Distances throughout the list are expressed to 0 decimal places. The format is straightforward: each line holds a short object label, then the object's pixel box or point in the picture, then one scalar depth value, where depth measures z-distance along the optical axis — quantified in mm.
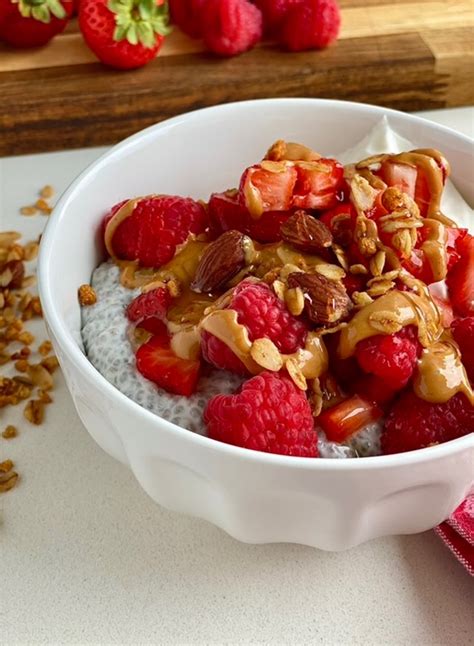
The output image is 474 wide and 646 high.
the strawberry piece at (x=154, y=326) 420
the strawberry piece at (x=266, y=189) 427
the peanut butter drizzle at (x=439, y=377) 395
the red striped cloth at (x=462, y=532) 413
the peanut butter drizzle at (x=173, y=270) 433
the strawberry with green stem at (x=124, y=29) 566
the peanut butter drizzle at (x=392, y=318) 398
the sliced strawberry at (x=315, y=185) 431
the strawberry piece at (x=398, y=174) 438
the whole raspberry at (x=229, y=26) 576
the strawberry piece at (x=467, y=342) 410
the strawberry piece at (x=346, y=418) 399
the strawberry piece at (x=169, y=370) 403
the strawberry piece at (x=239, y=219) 431
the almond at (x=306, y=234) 416
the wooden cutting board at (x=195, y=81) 562
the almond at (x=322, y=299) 400
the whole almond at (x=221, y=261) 417
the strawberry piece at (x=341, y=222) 424
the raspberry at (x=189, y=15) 591
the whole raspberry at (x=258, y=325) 397
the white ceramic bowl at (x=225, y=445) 378
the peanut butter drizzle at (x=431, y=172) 438
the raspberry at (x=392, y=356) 394
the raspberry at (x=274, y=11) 589
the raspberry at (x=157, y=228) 438
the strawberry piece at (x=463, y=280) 429
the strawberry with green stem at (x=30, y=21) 580
